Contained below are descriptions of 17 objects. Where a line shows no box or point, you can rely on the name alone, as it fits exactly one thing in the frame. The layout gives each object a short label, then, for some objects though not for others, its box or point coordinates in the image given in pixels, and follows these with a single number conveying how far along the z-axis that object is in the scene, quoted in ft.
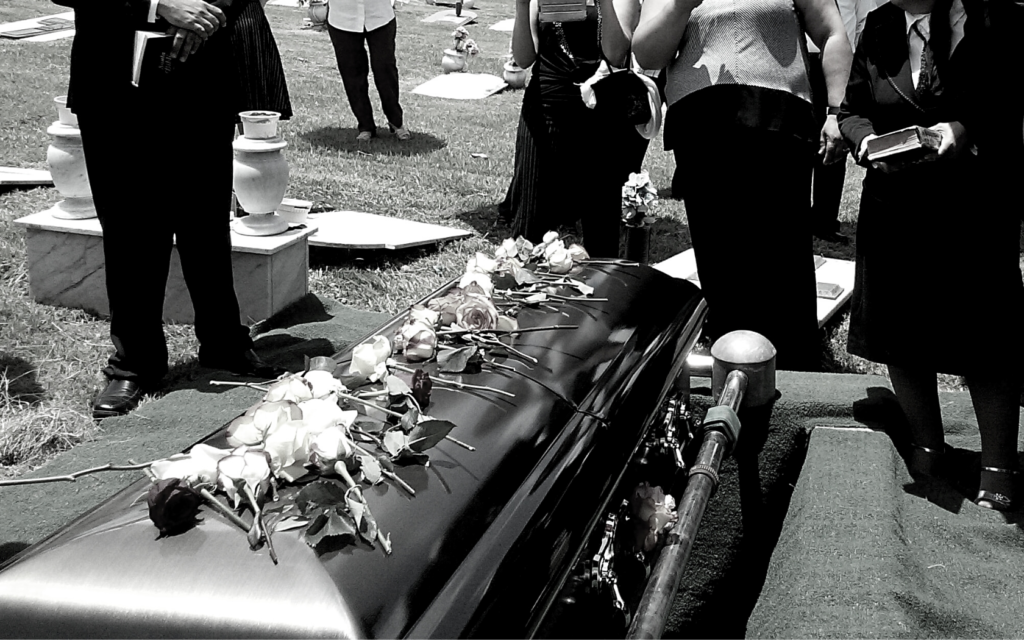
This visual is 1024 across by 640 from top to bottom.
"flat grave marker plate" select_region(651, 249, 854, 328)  14.80
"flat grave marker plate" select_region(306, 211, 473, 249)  16.93
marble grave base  13.78
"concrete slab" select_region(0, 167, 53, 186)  19.17
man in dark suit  10.09
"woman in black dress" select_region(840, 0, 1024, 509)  7.85
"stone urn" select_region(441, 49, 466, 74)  42.96
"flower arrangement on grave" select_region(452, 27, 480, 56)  43.74
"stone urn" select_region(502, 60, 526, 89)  38.06
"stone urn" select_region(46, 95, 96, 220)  13.87
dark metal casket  3.51
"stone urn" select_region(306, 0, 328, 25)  52.08
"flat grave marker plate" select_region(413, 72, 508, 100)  37.86
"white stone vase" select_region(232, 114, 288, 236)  13.60
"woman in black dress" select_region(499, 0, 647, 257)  13.05
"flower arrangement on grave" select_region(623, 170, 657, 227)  12.93
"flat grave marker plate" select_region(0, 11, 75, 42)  40.88
